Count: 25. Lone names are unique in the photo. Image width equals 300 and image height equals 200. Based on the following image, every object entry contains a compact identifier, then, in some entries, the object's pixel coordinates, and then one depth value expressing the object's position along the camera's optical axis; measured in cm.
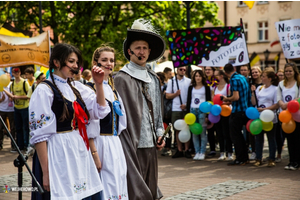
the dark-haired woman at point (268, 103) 889
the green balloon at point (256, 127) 872
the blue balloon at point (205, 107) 962
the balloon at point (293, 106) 815
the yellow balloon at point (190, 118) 984
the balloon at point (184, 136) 979
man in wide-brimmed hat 440
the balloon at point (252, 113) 878
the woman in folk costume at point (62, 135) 336
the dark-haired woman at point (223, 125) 973
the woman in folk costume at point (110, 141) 391
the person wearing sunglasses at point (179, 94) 1045
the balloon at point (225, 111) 947
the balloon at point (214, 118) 974
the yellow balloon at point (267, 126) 877
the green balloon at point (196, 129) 981
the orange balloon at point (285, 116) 829
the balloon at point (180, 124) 995
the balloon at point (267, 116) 862
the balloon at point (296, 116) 813
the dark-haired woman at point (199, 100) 1001
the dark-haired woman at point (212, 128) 1038
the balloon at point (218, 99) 963
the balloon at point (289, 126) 830
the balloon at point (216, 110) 945
